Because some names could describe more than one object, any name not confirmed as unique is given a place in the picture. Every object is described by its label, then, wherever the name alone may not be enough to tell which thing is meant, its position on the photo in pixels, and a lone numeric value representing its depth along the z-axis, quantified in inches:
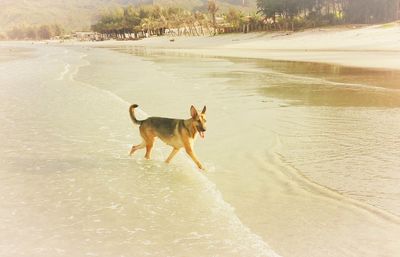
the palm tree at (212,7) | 4383.4
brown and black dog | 278.8
